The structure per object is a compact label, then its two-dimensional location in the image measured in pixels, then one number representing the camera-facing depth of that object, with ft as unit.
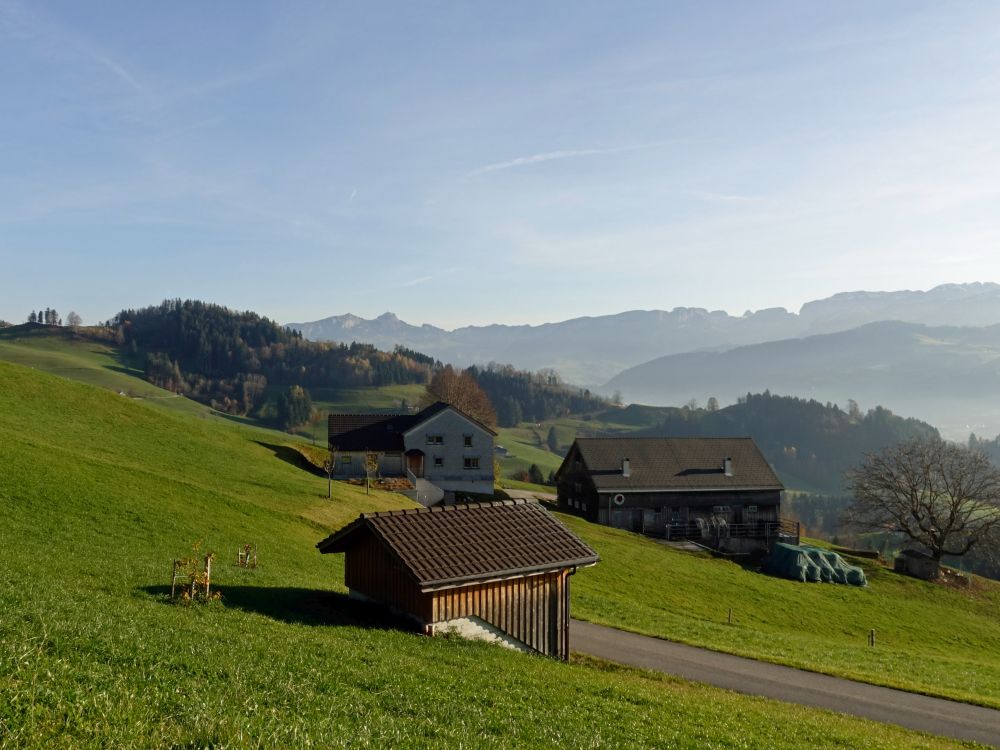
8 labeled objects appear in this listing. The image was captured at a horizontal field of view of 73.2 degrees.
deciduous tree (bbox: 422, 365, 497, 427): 397.80
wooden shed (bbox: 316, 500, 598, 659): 70.64
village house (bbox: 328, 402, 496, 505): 251.80
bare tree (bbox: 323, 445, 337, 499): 174.79
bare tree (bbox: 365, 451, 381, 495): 208.59
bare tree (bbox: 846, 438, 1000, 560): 219.41
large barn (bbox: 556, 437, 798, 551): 233.96
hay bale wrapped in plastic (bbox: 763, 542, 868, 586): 183.42
